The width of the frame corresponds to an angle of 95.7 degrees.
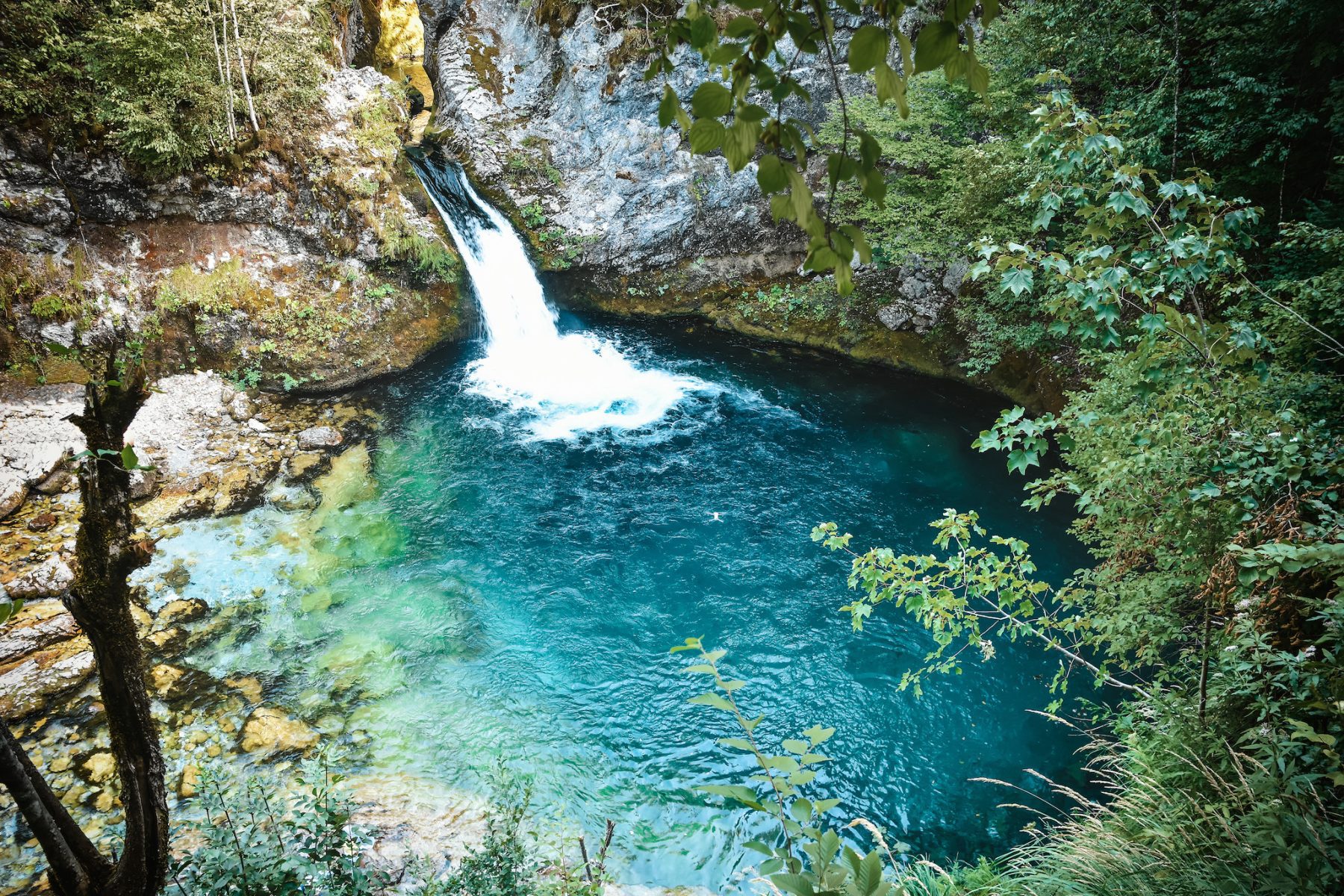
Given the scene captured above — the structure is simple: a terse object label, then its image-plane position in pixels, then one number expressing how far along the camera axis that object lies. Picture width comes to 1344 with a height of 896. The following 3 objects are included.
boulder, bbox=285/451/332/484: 8.55
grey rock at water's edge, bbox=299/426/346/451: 9.13
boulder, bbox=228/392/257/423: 9.27
